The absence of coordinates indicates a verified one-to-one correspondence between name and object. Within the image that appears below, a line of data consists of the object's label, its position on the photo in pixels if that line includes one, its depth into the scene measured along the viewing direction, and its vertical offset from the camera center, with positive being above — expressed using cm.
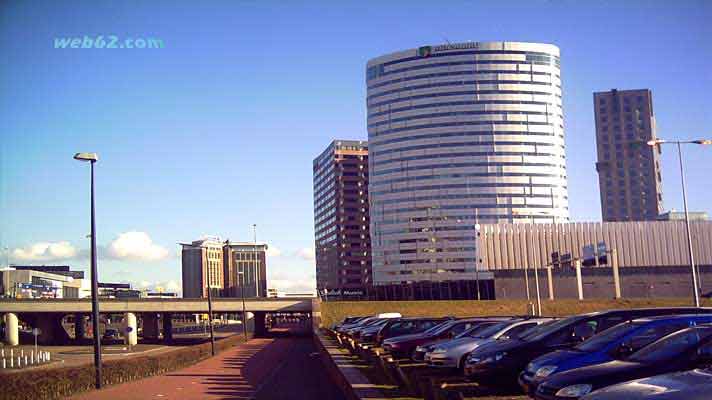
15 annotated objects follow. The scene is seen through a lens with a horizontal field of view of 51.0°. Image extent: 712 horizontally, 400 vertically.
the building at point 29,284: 12244 +141
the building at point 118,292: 16190 -107
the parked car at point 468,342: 1764 -177
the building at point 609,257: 11019 +115
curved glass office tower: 16038 +2530
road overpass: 8694 -255
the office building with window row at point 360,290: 18782 -387
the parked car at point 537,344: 1420 -153
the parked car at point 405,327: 2845 -208
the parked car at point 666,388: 793 -144
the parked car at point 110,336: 10040 -654
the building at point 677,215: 15512 +937
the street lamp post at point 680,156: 3497 +527
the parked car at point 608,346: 1189 -139
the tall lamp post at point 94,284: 2458 +16
